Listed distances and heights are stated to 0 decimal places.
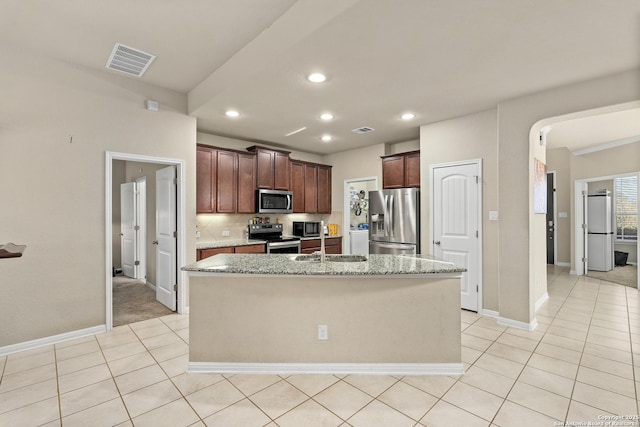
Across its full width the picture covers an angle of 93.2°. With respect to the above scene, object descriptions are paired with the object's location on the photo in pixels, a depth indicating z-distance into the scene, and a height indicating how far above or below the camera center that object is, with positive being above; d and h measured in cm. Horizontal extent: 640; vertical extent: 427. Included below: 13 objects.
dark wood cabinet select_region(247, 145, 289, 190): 519 +84
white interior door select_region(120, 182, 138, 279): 606 -27
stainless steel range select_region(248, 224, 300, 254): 507 -41
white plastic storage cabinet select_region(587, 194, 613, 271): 659 -43
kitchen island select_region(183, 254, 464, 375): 247 -89
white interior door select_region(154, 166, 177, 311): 403 -30
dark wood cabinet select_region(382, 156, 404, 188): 498 +72
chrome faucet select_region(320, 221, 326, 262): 269 -35
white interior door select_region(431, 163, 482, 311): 396 -8
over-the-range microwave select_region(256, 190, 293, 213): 516 +25
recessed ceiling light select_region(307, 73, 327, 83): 287 +133
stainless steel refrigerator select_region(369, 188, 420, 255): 463 -10
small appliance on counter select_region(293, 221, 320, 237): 577 -26
